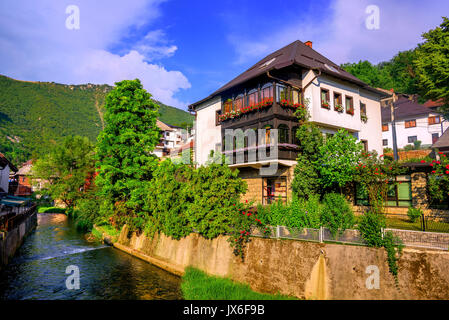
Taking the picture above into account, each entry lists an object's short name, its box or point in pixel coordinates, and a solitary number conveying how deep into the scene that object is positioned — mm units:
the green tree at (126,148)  23562
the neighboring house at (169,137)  89662
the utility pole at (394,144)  26125
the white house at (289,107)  21578
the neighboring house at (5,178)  45075
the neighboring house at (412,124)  43503
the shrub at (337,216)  11998
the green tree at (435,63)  25781
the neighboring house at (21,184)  76438
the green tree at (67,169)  49344
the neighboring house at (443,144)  24750
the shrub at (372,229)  10500
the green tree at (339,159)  18359
